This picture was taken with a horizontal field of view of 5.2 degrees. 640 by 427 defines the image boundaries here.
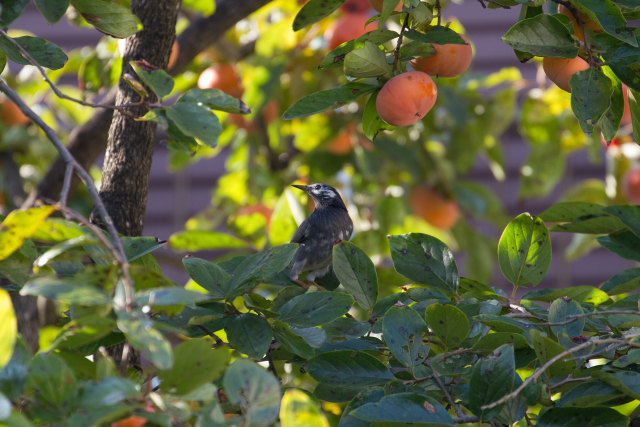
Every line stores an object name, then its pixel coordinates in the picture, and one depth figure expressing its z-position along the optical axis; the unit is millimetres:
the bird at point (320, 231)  8382
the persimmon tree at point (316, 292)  7550
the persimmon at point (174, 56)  8365
